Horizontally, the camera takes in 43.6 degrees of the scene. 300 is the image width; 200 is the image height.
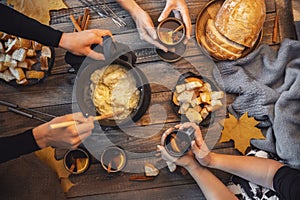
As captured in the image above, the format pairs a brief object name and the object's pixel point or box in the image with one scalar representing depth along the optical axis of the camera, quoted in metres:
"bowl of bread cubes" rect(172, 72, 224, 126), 1.54
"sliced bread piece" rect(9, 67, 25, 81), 1.58
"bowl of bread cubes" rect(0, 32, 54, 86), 1.58
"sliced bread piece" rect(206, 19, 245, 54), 1.51
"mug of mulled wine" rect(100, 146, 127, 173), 1.56
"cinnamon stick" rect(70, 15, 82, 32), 1.63
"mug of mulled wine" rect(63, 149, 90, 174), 1.59
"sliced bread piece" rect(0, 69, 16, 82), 1.60
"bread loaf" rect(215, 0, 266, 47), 1.46
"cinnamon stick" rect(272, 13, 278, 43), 1.60
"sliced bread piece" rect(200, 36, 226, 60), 1.55
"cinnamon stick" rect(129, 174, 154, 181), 1.59
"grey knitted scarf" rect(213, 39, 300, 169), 1.49
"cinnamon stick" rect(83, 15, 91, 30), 1.65
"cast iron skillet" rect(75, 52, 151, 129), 1.41
